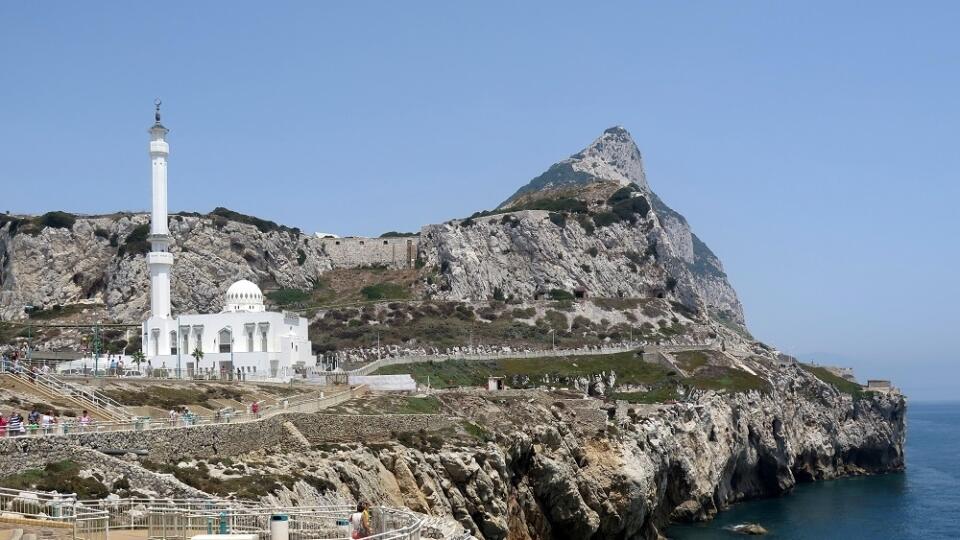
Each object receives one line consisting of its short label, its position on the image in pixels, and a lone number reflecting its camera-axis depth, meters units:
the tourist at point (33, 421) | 37.96
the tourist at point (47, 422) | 38.41
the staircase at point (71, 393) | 51.12
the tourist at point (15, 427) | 37.75
